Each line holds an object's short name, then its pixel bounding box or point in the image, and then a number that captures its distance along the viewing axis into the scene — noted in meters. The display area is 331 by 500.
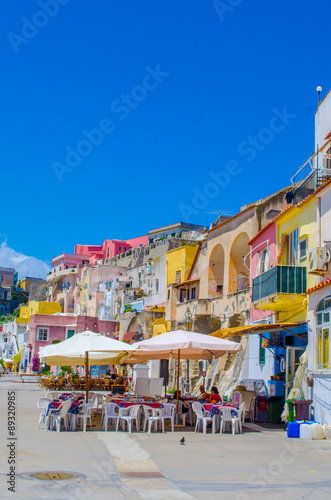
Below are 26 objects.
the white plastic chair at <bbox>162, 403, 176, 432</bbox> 15.22
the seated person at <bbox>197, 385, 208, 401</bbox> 17.22
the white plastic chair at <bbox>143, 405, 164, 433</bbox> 14.80
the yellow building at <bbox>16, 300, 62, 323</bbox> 87.04
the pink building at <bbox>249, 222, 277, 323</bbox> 21.48
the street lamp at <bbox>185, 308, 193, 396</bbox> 33.28
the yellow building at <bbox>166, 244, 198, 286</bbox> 48.06
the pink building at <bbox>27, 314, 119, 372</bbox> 60.09
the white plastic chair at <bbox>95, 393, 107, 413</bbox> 20.31
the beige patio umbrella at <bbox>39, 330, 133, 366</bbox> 15.84
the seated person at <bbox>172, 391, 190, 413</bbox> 17.11
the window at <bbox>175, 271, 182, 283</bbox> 49.06
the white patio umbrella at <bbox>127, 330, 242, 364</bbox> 15.30
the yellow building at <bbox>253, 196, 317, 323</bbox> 17.94
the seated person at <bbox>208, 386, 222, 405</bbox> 16.59
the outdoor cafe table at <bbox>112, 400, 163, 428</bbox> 14.95
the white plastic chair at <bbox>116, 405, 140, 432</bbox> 14.68
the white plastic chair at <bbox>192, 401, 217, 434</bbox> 15.05
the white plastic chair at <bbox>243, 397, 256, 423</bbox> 18.33
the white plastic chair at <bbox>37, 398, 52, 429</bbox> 15.23
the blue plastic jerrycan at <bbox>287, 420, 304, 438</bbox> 14.46
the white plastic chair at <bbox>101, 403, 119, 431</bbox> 14.95
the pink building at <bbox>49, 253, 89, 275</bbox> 108.39
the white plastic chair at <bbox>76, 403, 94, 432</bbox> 14.73
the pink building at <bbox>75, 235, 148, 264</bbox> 103.88
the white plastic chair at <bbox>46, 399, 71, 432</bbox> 14.58
